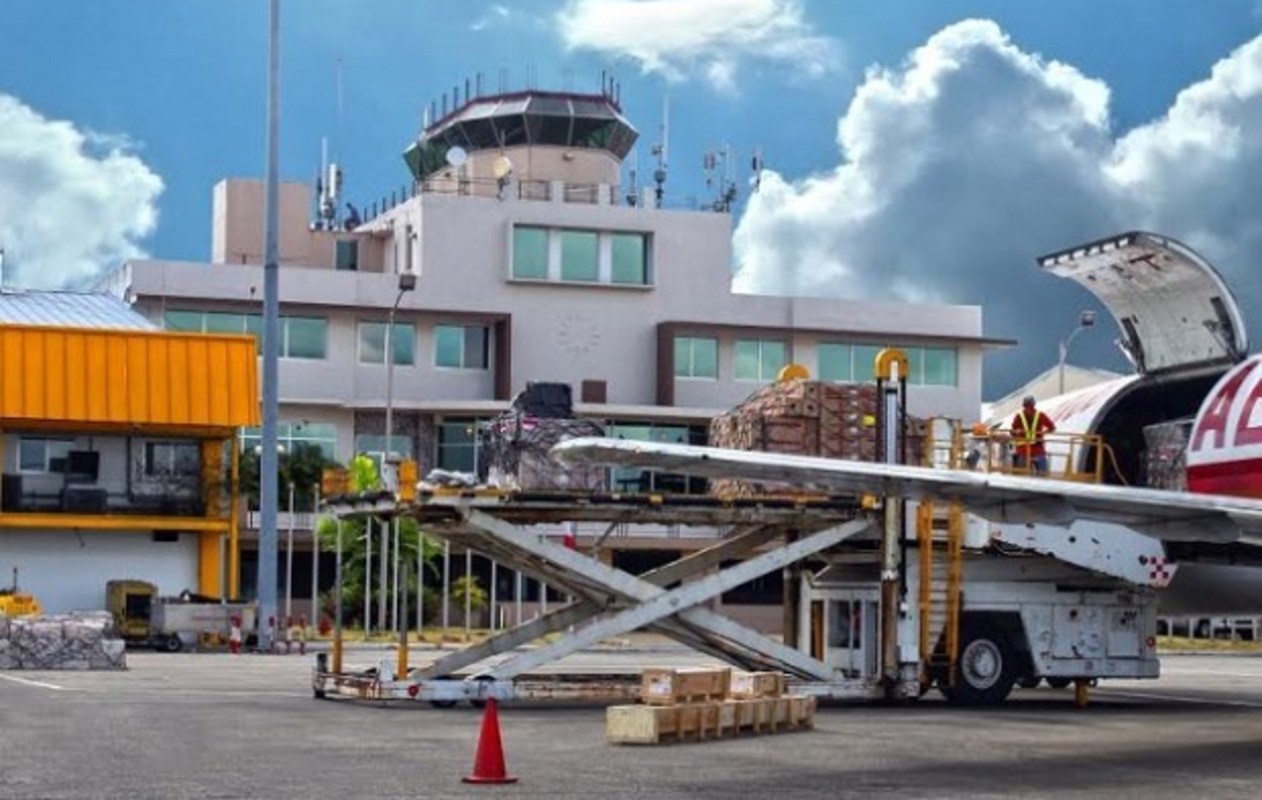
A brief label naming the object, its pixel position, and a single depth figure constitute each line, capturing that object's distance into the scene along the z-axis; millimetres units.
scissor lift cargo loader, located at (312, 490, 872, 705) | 33250
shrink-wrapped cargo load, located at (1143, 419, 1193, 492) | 32188
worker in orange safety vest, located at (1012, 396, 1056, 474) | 34238
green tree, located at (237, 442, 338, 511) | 86062
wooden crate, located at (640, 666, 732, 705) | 26500
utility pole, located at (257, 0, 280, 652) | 60375
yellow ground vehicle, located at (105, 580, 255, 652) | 66000
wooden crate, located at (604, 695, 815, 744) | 26016
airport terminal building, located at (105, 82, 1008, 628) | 90688
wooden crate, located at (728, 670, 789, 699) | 28625
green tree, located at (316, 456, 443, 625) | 78312
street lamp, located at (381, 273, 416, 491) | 74188
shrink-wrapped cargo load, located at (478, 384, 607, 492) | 34812
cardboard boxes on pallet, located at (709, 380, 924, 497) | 35000
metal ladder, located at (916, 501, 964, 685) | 34688
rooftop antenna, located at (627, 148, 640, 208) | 101812
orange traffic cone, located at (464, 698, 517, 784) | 20969
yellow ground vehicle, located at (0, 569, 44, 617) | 59938
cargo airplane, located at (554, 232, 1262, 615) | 23359
